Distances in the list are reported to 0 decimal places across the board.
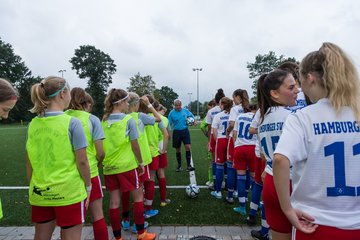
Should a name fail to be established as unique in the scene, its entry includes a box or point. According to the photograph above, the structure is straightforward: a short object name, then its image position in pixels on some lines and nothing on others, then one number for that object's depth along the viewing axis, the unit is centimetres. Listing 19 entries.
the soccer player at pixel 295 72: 369
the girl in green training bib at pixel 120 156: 428
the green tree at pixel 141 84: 7562
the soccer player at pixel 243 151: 543
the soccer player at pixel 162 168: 614
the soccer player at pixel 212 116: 746
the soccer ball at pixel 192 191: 647
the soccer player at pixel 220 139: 652
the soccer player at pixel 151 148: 549
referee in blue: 1027
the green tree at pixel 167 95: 9147
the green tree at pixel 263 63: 7756
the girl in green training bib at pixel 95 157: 369
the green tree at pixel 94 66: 7794
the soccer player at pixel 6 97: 229
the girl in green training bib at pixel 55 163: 279
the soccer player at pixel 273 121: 273
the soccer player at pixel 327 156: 176
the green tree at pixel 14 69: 7444
